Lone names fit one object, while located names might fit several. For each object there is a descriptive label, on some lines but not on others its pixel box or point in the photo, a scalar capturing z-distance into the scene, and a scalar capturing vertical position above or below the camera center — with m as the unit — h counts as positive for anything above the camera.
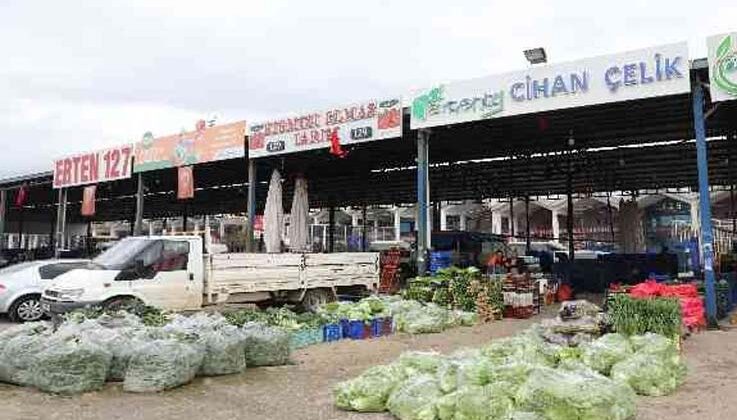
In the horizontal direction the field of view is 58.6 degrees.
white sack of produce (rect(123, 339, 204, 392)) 7.21 -1.18
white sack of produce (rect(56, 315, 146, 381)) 7.54 -0.91
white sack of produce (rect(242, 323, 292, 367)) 8.64 -1.14
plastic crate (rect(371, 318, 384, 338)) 12.12 -1.23
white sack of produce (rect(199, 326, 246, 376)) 7.97 -1.15
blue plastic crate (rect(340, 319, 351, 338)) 11.70 -1.22
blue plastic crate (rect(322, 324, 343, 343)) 11.30 -1.26
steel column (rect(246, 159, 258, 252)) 20.55 +1.77
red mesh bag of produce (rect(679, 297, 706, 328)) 11.81 -0.96
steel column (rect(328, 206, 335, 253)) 36.54 +1.72
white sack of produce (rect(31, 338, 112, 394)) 7.04 -1.17
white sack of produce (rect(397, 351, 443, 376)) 7.00 -1.11
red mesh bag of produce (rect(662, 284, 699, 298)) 12.00 -0.58
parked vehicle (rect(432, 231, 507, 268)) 23.06 +0.52
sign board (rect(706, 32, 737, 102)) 12.09 +3.59
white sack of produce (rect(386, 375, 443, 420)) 5.88 -1.29
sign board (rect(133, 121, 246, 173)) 20.17 +3.70
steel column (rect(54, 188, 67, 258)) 27.39 +1.82
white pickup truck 11.59 -0.34
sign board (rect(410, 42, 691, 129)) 12.76 +3.71
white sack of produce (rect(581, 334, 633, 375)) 7.57 -1.11
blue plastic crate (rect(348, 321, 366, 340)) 11.78 -1.26
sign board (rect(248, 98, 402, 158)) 16.86 +3.64
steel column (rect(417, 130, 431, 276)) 16.64 +1.56
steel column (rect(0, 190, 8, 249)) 30.73 +2.63
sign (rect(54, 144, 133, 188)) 23.97 +3.58
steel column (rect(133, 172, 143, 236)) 23.99 +1.92
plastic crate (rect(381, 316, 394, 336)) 12.38 -1.25
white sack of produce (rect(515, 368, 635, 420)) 5.32 -1.13
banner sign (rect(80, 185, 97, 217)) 26.56 +2.51
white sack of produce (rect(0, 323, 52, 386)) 7.29 -1.07
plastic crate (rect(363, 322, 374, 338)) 11.95 -1.28
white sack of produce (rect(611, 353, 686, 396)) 7.14 -1.27
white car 14.55 -0.56
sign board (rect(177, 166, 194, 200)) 21.72 +2.62
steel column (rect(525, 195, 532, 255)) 32.23 +1.85
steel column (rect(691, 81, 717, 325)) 12.79 +1.02
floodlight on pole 14.89 +4.65
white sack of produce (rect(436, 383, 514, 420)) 5.51 -1.22
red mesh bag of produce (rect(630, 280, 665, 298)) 11.67 -0.55
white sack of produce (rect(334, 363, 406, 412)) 6.48 -1.31
